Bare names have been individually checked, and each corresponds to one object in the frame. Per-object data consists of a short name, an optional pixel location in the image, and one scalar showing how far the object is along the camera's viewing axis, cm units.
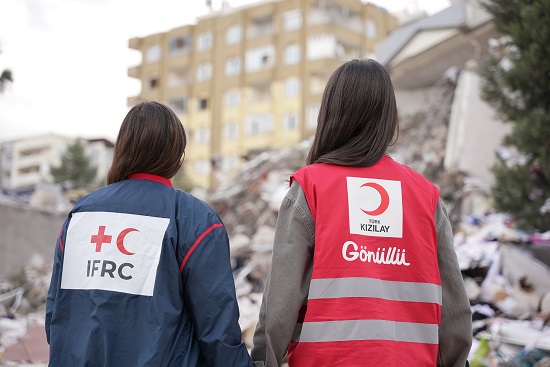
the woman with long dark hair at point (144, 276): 207
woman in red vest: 194
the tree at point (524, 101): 584
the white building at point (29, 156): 7375
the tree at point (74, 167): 4016
